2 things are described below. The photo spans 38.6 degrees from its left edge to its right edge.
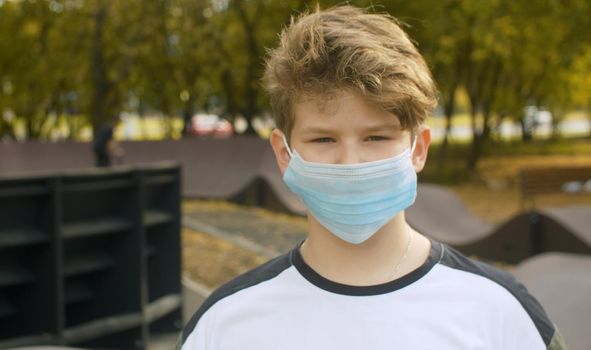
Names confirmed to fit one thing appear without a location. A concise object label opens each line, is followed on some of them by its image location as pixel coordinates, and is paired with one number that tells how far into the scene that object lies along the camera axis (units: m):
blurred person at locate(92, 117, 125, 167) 14.80
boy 1.73
